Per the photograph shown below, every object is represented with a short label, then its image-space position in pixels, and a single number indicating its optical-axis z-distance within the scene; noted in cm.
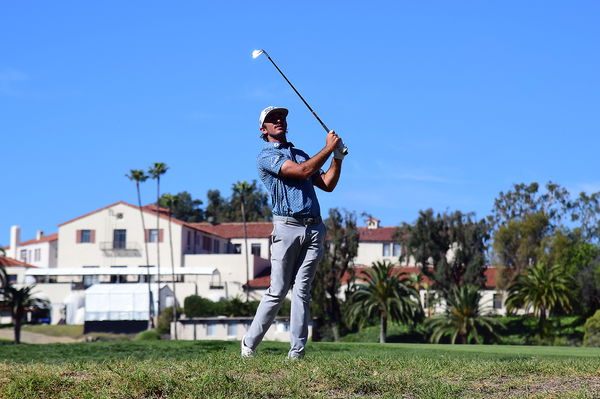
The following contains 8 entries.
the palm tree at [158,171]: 9938
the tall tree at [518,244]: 9056
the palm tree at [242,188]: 10231
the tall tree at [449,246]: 8781
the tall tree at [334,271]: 7900
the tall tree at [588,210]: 10075
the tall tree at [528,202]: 9938
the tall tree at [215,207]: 13488
